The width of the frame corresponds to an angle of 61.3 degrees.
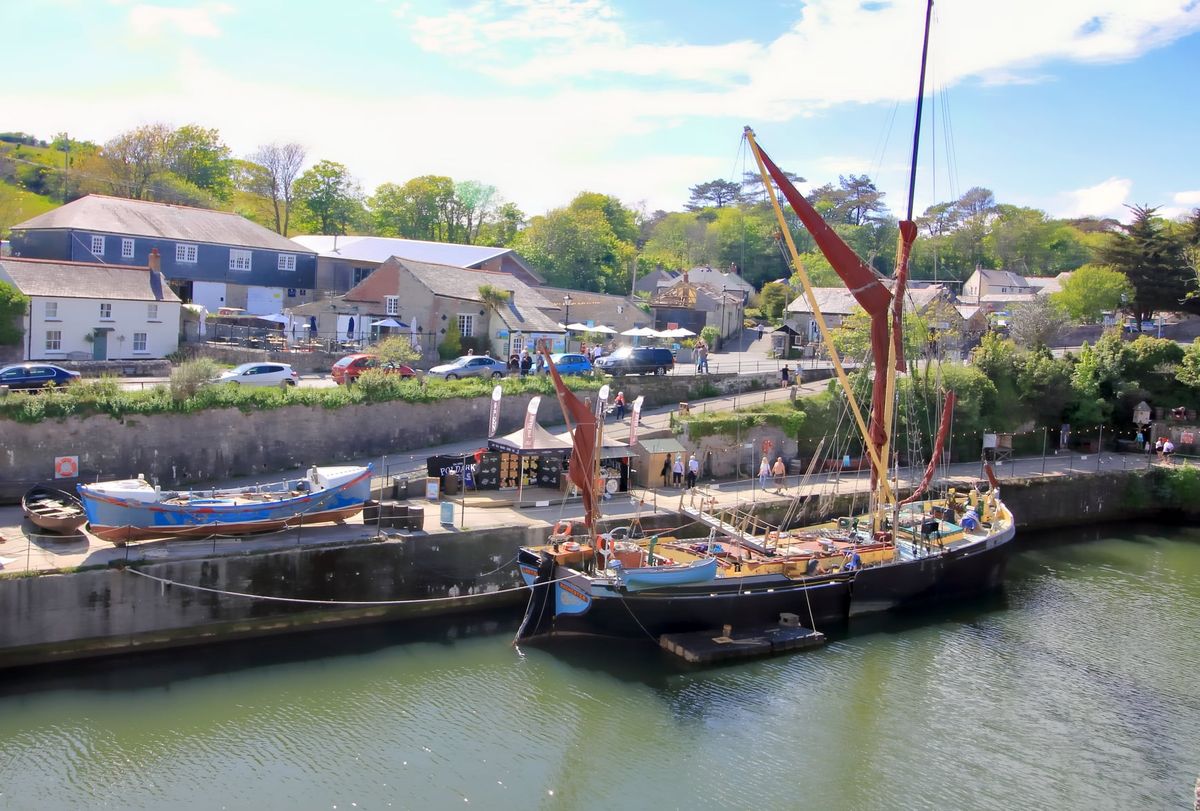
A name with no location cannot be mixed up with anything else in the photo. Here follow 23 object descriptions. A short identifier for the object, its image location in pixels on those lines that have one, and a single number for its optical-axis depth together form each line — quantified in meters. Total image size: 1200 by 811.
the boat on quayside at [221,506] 22.80
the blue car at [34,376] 29.89
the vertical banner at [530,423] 29.56
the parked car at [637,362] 41.78
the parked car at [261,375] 33.62
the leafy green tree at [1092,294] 64.31
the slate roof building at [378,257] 59.72
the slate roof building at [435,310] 46.03
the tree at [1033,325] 53.38
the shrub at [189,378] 28.66
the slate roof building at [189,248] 48.78
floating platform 23.83
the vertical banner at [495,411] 30.45
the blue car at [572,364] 40.75
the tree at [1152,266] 60.50
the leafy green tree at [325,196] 86.44
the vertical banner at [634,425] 30.66
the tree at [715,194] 141.43
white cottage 38.53
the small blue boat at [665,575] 24.08
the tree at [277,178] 89.62
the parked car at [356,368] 35.88
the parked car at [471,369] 38.96
